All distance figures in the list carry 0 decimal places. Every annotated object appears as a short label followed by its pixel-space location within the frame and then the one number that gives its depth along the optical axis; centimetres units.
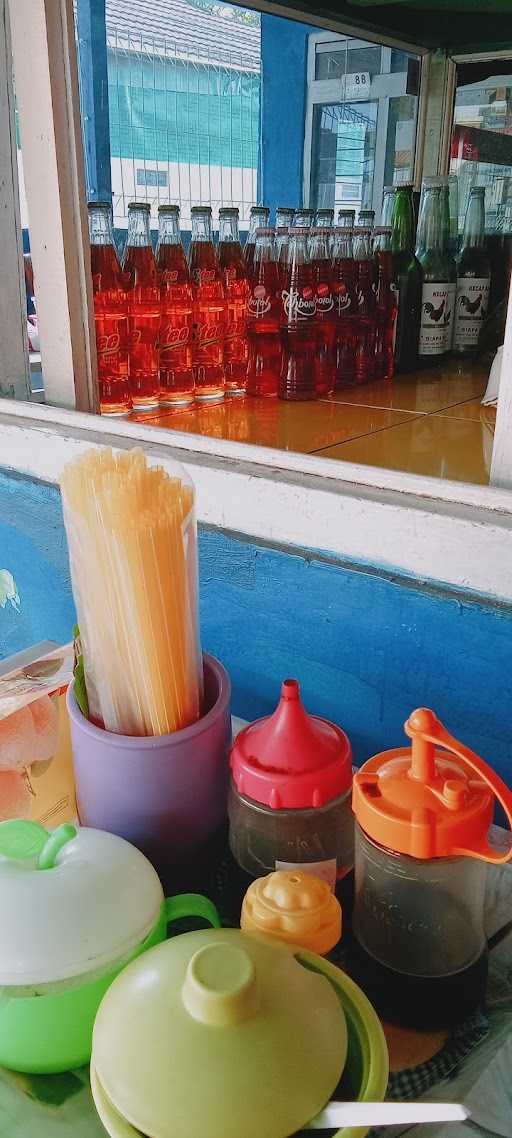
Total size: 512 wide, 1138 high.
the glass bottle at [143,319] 133
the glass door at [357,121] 239
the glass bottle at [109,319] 128
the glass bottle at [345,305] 143
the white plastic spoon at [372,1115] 41
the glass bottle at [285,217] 144
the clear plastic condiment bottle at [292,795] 60
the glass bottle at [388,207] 181
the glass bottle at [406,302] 166
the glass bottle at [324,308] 137
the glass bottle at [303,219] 145
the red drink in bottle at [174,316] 134
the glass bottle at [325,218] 151
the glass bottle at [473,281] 177
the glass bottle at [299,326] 133
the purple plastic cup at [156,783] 62
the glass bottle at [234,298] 144
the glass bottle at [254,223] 145
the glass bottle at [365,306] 147
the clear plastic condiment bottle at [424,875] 52
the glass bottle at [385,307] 155
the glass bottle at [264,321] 138
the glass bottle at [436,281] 163
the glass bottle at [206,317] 139
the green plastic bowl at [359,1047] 44
